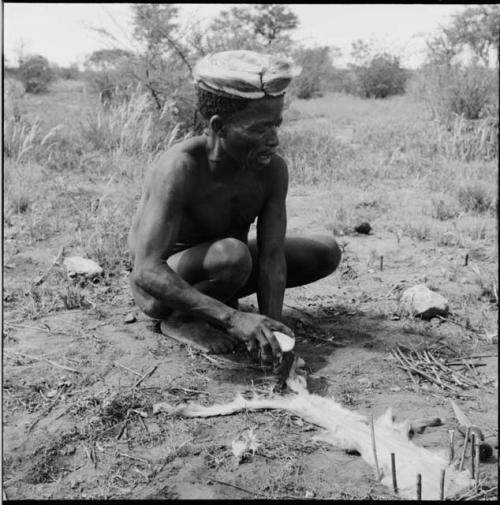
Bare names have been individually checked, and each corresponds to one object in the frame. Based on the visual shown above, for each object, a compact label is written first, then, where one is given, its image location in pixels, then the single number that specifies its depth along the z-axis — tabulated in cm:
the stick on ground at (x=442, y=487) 196
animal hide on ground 213
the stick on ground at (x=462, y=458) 216
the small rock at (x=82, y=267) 414
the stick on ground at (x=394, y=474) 206
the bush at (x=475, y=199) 548
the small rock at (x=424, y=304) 356
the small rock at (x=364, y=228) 502
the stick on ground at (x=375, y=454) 214
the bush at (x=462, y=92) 932
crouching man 276
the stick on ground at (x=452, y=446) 221
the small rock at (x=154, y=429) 251
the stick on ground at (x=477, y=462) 205
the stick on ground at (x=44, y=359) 300
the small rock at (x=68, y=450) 238
